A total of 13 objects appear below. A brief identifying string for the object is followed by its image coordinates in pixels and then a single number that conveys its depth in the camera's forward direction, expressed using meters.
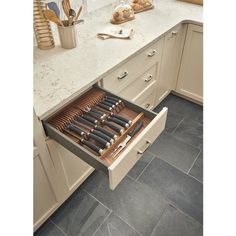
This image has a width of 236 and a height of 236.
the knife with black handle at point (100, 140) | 0.87
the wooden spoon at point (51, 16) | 1.11
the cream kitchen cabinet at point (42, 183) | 0.94
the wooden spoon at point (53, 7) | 1.17
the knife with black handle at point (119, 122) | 0.94
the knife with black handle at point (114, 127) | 0.93
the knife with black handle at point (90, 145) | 0.86
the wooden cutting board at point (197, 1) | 1.80
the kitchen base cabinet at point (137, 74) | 1.24
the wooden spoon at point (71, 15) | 1.18
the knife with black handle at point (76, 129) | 0.93
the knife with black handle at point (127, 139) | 0.89
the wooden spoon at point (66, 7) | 1.16
